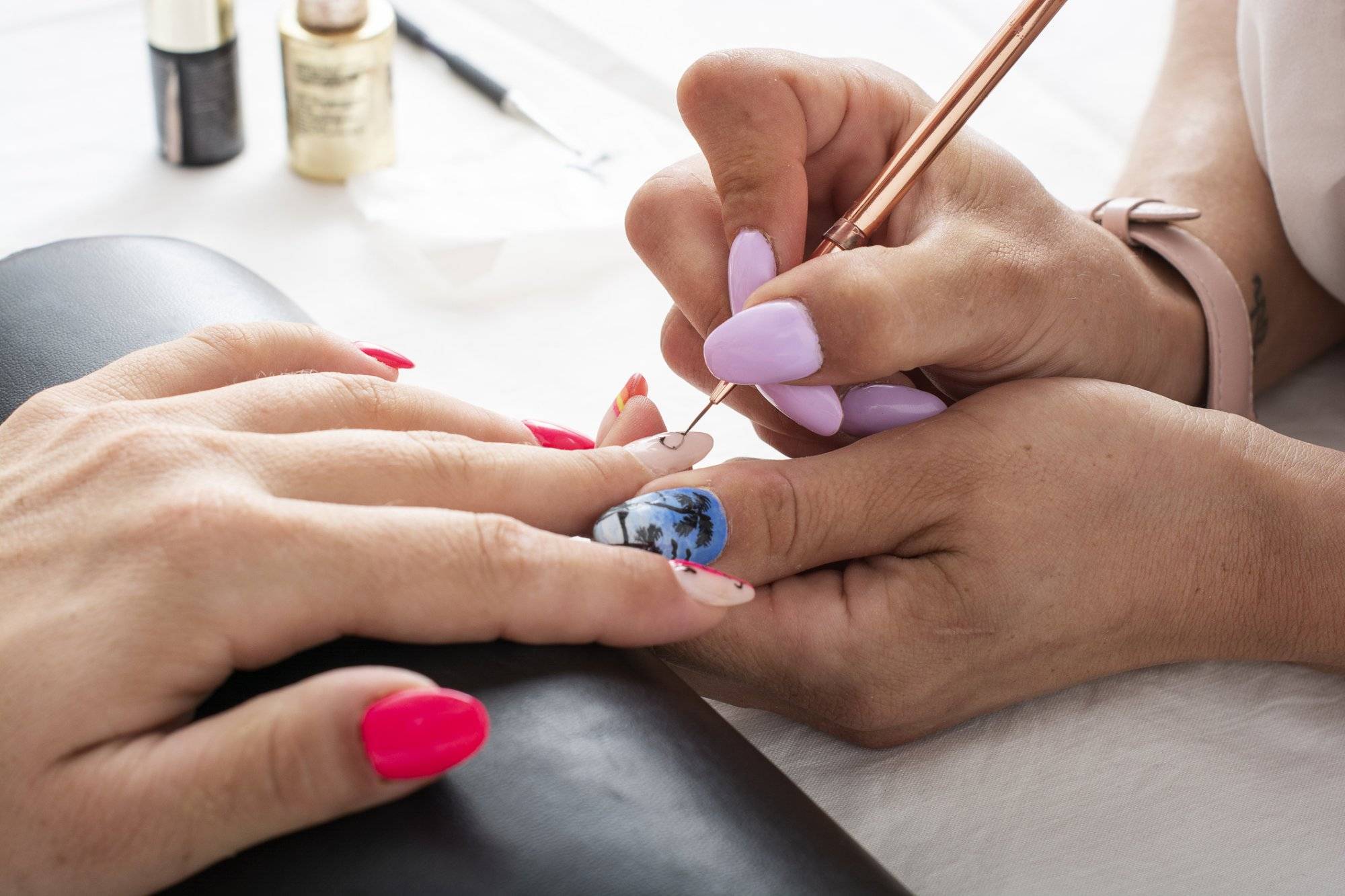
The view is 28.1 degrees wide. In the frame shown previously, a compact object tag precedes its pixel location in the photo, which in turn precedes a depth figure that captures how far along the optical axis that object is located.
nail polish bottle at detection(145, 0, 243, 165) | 0.61
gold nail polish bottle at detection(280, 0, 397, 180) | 0.61
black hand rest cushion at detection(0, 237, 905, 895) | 0.39
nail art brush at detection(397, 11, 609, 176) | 0.64
